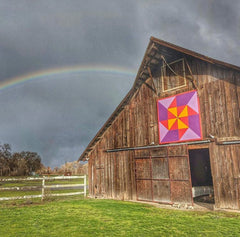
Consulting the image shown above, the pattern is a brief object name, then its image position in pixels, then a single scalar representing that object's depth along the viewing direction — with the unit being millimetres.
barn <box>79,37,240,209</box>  10484
